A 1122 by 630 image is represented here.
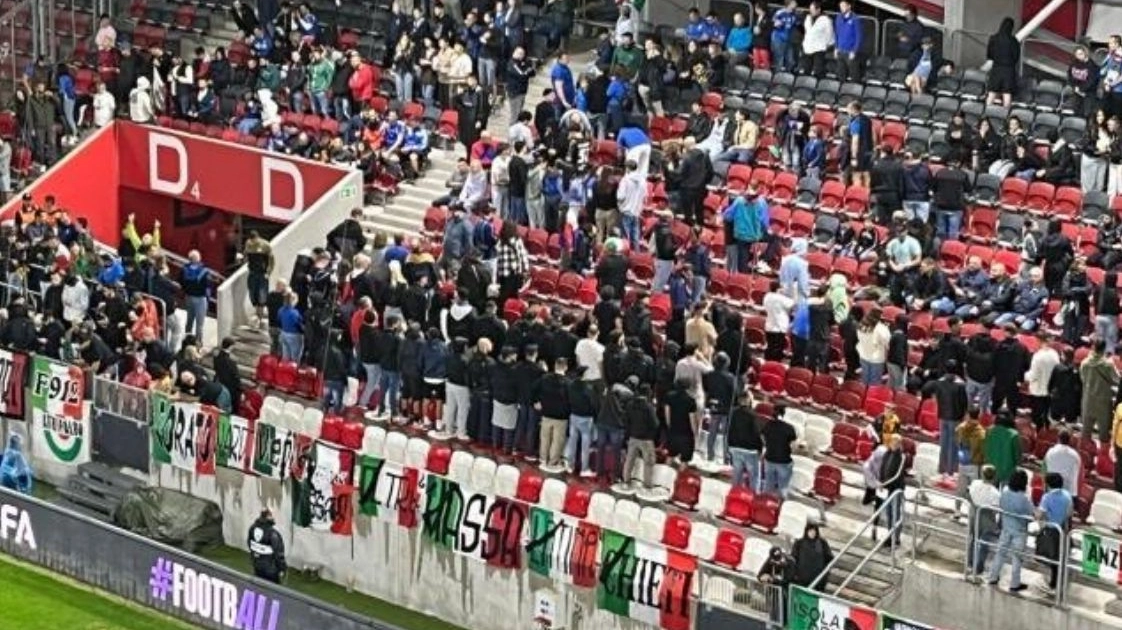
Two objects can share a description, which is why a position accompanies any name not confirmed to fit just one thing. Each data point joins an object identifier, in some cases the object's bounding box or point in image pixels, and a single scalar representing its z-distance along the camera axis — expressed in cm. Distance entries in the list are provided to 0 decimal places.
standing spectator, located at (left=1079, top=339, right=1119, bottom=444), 2903
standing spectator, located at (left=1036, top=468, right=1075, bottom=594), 2675
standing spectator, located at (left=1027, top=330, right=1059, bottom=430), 2969
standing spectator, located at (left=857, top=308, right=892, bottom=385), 3086
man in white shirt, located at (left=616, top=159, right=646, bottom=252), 3500
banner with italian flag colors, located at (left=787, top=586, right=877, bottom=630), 2608
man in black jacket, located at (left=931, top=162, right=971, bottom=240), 3372
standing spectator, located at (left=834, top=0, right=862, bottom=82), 3781
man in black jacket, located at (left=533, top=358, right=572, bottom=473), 3091
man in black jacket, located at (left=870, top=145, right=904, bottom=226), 3397
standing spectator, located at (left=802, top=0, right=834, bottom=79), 3809
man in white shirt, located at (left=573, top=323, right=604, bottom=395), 3147
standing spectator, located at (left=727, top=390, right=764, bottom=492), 2948
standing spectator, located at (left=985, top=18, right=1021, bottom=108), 3606
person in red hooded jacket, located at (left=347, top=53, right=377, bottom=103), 4044
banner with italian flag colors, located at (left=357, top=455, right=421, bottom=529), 3042
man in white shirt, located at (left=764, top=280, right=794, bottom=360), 3216
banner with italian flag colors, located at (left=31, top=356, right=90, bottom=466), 3403
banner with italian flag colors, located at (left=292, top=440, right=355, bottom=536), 3103
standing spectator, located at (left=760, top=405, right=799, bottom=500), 2912
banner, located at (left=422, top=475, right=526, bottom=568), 2941
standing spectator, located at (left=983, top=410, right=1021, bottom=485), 2817
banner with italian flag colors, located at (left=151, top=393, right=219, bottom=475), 3253
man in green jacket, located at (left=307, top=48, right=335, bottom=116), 4072
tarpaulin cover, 3266
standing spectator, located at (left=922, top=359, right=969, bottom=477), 2922
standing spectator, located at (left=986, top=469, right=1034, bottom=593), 2678
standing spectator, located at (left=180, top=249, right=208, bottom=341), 3622
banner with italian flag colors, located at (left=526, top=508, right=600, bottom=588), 2852
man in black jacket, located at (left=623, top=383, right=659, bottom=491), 3011
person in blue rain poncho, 3316
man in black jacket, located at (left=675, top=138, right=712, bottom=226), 3512
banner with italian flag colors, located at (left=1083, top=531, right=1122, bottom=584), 2694
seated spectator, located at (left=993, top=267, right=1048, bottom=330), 3152
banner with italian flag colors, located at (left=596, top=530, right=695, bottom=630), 2761
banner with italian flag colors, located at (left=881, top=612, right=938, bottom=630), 2559
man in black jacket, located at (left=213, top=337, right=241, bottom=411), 3319
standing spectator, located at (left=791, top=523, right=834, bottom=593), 2730
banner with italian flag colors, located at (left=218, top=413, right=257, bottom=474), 3206
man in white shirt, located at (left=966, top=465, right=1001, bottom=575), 2714
